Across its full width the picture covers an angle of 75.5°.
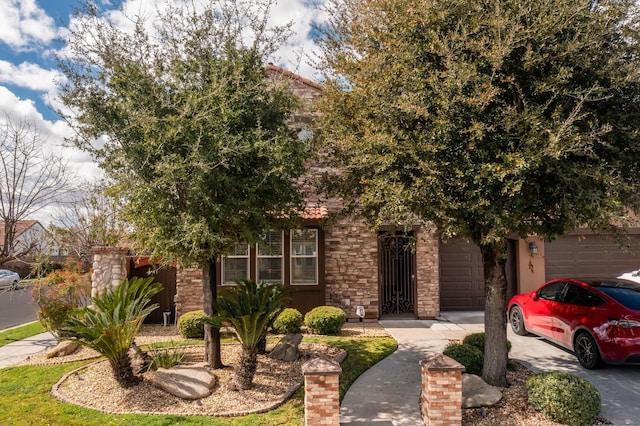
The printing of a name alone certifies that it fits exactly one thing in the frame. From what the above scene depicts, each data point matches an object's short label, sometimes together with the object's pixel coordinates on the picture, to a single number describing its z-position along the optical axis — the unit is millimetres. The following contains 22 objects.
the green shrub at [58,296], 9914
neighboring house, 13133
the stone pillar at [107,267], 11172
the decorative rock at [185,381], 6383
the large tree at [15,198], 14297
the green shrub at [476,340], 7949
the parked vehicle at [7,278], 26933
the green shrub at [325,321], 10141
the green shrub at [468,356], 6980
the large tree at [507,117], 5332
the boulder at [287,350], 8126
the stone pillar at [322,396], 5090
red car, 6984
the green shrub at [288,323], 10141
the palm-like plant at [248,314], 6609
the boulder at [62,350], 9023
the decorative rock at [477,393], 5816
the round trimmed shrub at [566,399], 5410
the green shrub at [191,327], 10039
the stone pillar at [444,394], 5230
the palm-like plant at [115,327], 6273
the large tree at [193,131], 6453
